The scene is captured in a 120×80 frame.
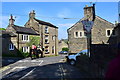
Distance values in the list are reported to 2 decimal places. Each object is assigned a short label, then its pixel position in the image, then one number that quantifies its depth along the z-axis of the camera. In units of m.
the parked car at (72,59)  10.80
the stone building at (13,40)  19.81
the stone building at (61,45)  46.65
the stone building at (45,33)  24.17
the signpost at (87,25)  6.39
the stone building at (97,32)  17.12
